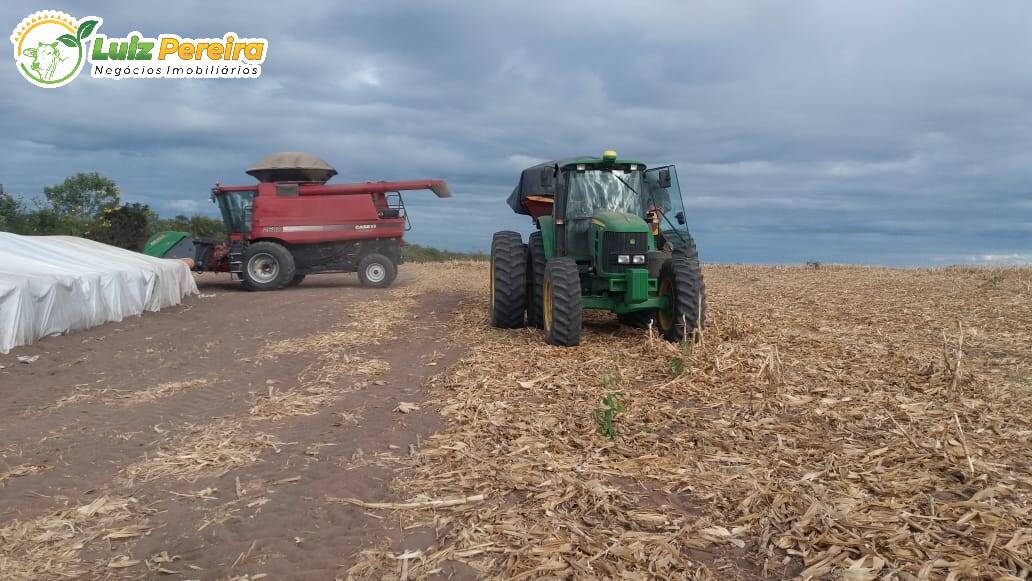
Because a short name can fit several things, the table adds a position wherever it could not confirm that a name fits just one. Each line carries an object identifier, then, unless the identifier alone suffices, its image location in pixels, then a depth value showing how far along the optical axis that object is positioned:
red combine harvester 17.70
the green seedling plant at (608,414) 5.36
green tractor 8.59
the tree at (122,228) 25.88
